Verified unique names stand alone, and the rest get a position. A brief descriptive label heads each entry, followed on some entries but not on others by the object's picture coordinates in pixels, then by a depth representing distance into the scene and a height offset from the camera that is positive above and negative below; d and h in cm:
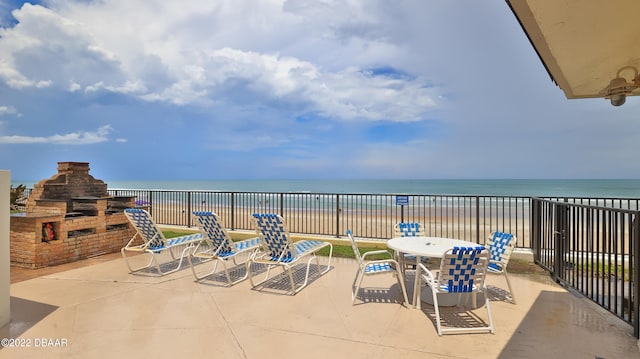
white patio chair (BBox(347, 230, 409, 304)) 385 -111
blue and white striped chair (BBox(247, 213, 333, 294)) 441 -92
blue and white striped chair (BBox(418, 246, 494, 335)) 311 -96
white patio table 369 -85
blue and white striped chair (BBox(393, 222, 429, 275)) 506 -82
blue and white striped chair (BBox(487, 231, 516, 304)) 388 -92
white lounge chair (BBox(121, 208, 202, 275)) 530 -91
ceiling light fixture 346 +100
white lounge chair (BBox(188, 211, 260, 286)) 486 -98
